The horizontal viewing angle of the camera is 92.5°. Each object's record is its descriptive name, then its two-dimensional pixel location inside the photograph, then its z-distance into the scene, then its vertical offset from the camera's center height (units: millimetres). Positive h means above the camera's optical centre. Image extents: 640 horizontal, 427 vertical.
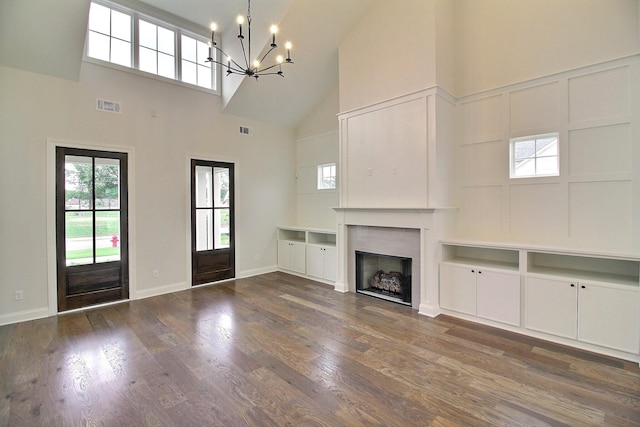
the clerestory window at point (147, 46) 4512 +2723
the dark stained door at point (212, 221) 5454 -153
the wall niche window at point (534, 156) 3701 +699
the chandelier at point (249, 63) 4754 +2548
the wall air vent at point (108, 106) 4445 +1594
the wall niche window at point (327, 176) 6203 +756
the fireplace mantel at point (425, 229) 4020 -228
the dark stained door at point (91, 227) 4180 -195
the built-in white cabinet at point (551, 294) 2898 -893
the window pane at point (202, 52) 5562 +2959
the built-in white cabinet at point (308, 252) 5582 -773
